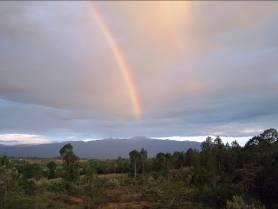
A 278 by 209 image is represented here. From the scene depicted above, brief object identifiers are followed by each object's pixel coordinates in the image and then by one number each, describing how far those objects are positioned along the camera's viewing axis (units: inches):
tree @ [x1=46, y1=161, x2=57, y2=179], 1976.5
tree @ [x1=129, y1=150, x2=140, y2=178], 2043.7
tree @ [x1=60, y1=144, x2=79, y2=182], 1530.9
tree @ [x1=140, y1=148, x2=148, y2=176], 2097.0
